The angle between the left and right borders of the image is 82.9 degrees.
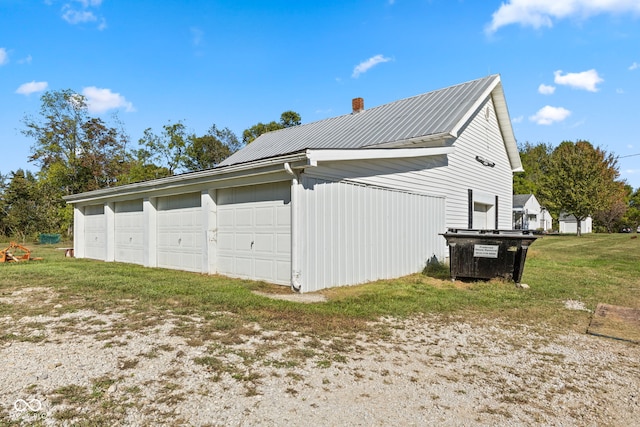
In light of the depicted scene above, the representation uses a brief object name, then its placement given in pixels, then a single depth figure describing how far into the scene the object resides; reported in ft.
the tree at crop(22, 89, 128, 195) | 98.07
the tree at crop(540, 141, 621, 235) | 92.48
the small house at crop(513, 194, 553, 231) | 118.32
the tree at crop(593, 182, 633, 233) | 129.55
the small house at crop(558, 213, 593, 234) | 142.41
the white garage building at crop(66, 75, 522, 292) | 24.31
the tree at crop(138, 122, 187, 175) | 109.60
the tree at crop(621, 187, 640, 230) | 141.83
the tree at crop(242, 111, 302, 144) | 124.17
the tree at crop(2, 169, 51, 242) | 87.30
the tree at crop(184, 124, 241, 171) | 118.73
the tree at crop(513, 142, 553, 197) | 171.11
